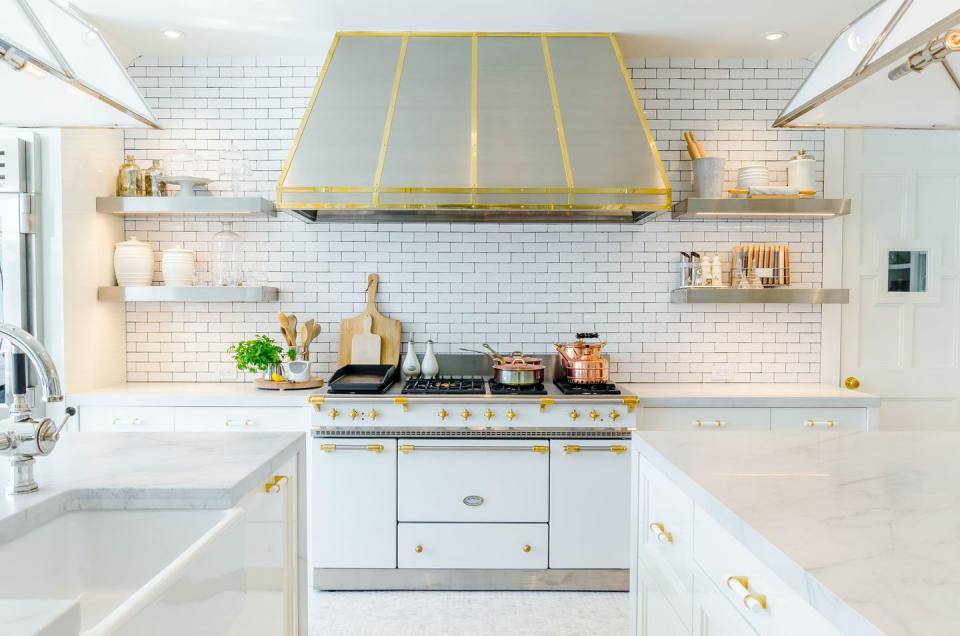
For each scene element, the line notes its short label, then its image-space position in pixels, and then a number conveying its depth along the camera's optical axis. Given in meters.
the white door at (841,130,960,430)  3.82
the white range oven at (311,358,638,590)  3.16
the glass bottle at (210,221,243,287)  3.78
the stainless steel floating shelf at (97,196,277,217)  3.51
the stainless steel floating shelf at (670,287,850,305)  3.58
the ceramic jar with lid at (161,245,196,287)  3.70
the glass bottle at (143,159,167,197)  3.70
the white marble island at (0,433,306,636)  1.27
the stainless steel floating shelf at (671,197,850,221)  3.50
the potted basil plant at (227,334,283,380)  3.42
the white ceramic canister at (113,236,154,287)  3.68
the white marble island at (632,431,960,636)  0.98
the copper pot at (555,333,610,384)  3.50
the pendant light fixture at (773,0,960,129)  1.21
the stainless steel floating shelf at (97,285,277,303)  3.56
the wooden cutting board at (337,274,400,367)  3.78
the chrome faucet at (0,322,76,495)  1.38
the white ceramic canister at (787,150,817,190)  3.65
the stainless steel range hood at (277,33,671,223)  3.17
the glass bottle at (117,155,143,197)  3.67
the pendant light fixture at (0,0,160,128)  1.30
